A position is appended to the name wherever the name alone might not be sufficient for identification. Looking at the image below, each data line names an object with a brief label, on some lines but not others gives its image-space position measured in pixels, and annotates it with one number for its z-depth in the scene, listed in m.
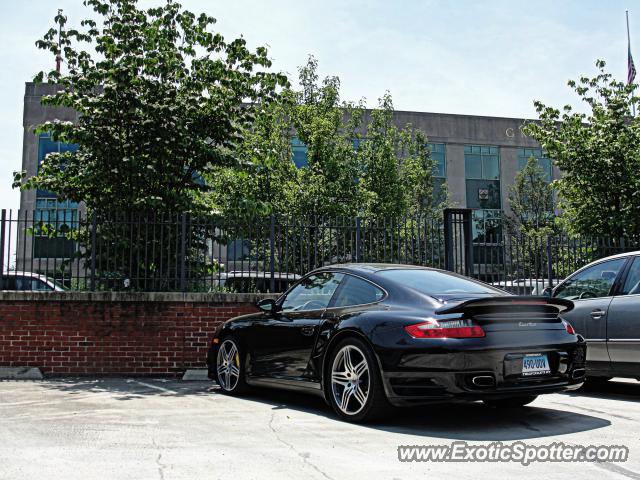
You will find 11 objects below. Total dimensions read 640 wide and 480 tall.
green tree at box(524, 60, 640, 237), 15.81
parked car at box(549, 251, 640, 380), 7.54
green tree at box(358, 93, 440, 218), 25.34
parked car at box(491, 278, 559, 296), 12.76
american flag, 25.92
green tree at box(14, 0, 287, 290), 11.16
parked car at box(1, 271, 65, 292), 10.70
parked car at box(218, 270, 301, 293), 11.30
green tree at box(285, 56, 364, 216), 22.68
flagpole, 27.50
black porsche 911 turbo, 5.47
